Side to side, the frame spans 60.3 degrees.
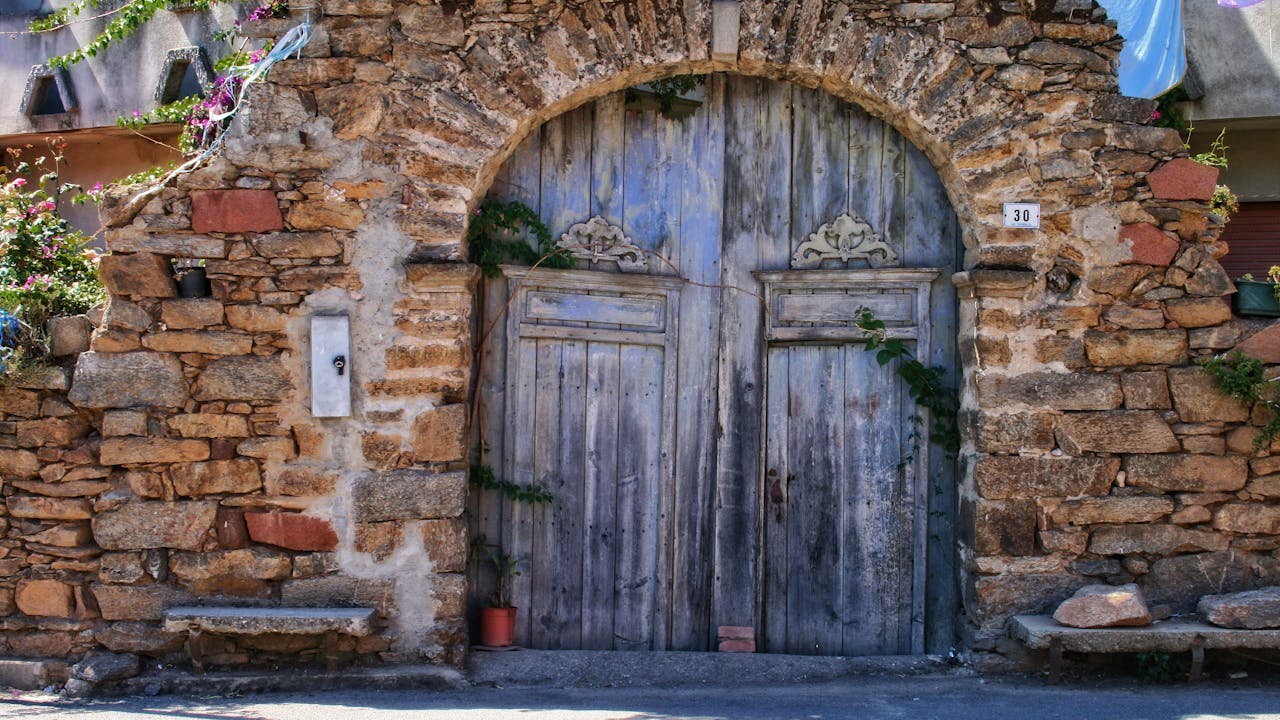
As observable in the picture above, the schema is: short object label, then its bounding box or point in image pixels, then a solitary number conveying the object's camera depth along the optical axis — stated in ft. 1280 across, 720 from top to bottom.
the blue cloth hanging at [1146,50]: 16.55
